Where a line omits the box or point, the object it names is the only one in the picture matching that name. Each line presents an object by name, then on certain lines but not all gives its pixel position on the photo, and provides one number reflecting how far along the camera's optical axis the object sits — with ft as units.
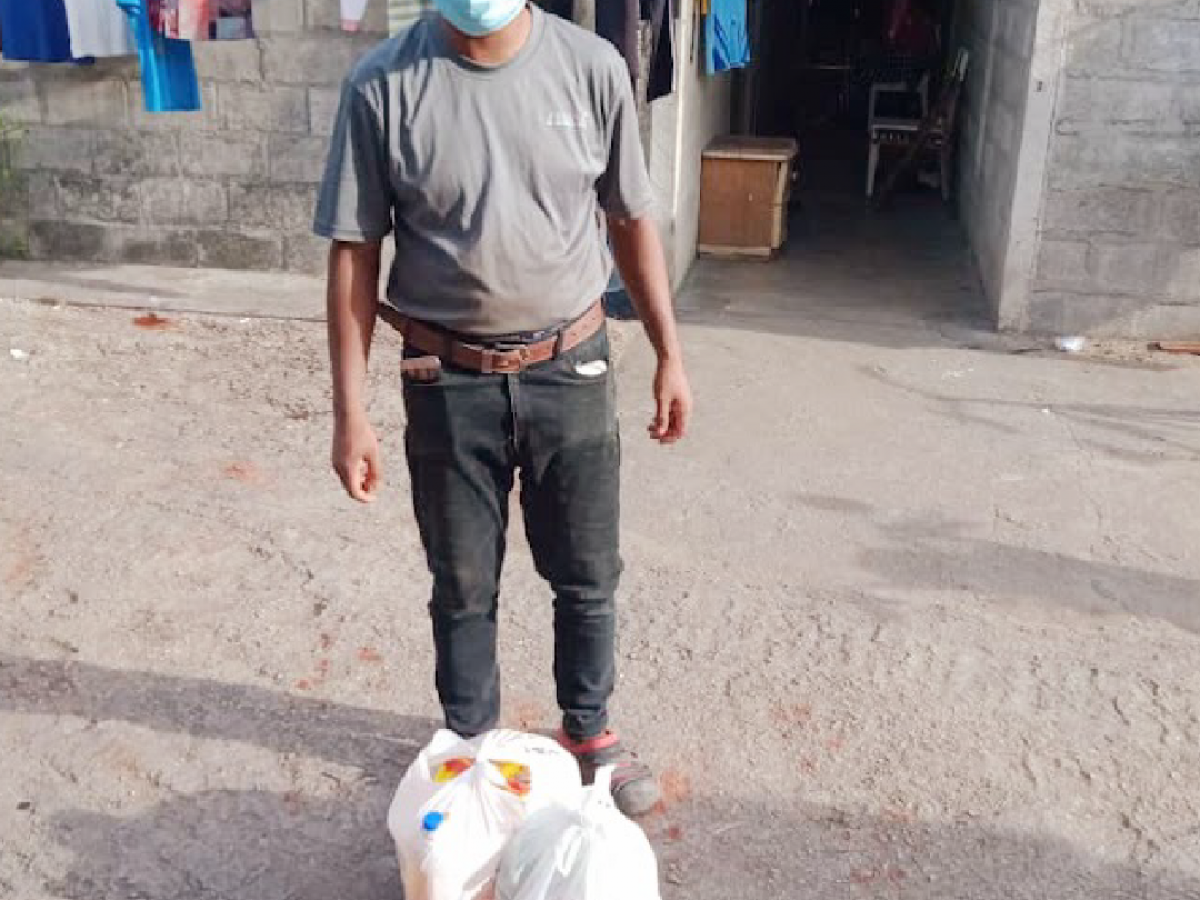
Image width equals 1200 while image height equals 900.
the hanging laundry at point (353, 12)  21.65
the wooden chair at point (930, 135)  32.83
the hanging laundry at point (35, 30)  22.35
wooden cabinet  26.84
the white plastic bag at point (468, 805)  7.70
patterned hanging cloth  21.48
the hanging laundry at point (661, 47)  19.88
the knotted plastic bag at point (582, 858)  7.14
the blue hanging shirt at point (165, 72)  21.95
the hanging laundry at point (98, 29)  22.48
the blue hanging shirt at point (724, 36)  25.09
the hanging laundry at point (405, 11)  21.13
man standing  8.04
